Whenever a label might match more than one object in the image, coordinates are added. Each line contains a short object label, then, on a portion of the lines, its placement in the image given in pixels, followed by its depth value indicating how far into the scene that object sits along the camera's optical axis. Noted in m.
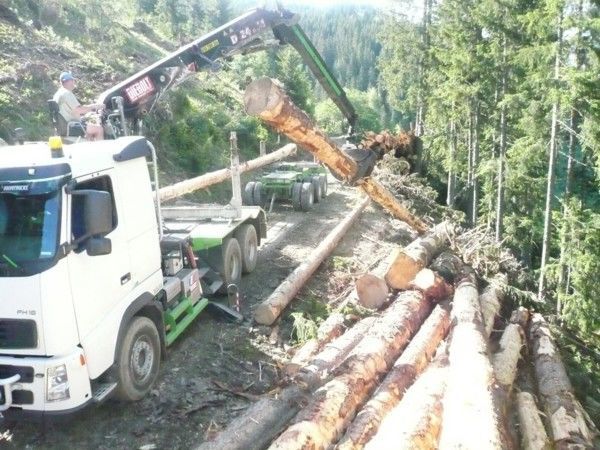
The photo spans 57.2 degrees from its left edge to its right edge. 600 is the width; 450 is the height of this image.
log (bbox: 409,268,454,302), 9.45
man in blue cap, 7.34
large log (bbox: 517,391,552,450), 6.06
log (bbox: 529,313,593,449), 6.33
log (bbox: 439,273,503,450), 4.47
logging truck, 4.95
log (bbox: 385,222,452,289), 9.61
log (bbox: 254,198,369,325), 8.71
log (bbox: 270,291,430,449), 5.13
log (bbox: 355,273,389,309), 9.19
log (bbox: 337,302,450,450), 5.34
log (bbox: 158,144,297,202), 11.32
